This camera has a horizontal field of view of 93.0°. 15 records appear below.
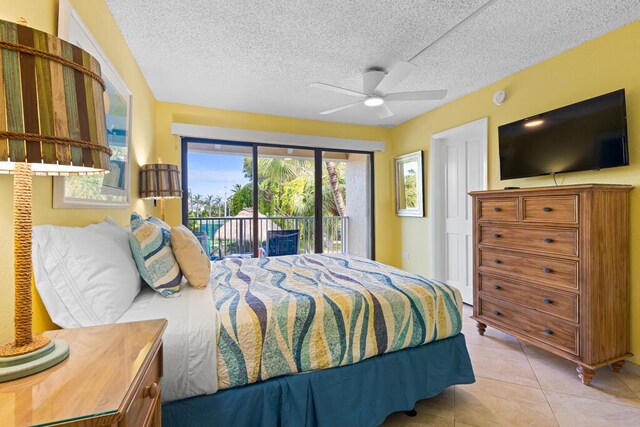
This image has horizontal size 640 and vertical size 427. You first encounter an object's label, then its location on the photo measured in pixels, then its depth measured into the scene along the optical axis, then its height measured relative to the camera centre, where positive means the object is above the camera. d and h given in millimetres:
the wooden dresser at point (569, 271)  2020 -501
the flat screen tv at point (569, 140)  2127 +500
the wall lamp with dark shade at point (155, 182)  2850 +281
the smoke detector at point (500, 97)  3047 +1083
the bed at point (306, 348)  1270 -678
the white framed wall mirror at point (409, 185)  4316 +311
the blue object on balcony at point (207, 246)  3848 -478
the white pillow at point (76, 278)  1119 -251
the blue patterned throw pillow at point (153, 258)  1562 -244
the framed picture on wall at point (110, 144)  1405 +477
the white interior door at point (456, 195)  3561 +128
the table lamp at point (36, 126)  615 +191
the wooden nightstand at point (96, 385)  576 -373
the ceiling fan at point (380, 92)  2535 +1019
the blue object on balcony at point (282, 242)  4543 -506
